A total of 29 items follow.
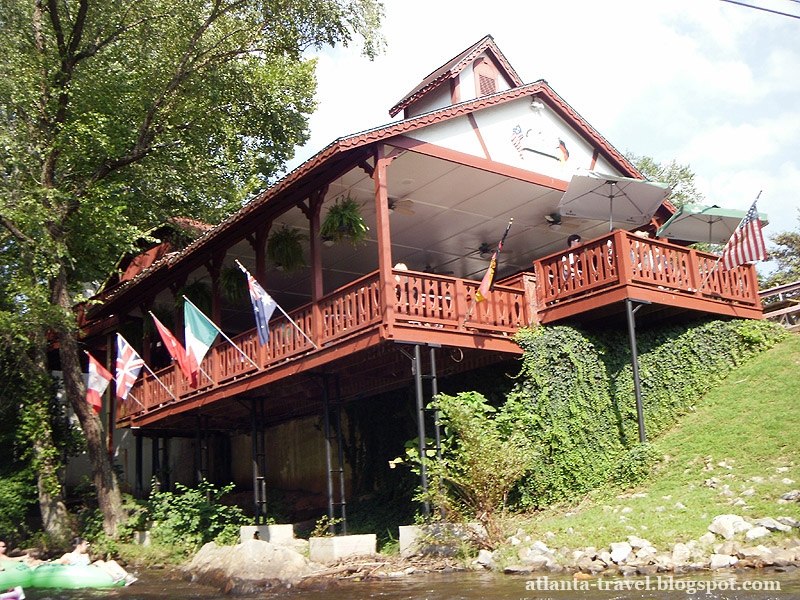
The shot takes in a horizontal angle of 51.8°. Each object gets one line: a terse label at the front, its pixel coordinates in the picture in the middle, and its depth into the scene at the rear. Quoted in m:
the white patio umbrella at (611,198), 15.96
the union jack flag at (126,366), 18.84
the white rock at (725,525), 9.59
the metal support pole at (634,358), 13.52
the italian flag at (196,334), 16.33
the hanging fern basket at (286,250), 17.22
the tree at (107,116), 18.88
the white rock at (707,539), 9.51
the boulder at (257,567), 11.62
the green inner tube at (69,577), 14.05
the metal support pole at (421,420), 12.44
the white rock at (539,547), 10.57
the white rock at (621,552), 9.70
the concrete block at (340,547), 13.12
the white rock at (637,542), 9.80
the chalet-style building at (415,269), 13.96
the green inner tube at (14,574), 13.64
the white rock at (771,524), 9.38
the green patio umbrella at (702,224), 16.46
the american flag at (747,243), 14.77
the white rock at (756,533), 9.36
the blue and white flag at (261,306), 14.67
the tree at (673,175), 39.16
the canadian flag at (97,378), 19.42
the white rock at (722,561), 9.03
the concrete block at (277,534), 15.45
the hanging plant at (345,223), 14.86
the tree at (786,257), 33.84
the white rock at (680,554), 9.33
